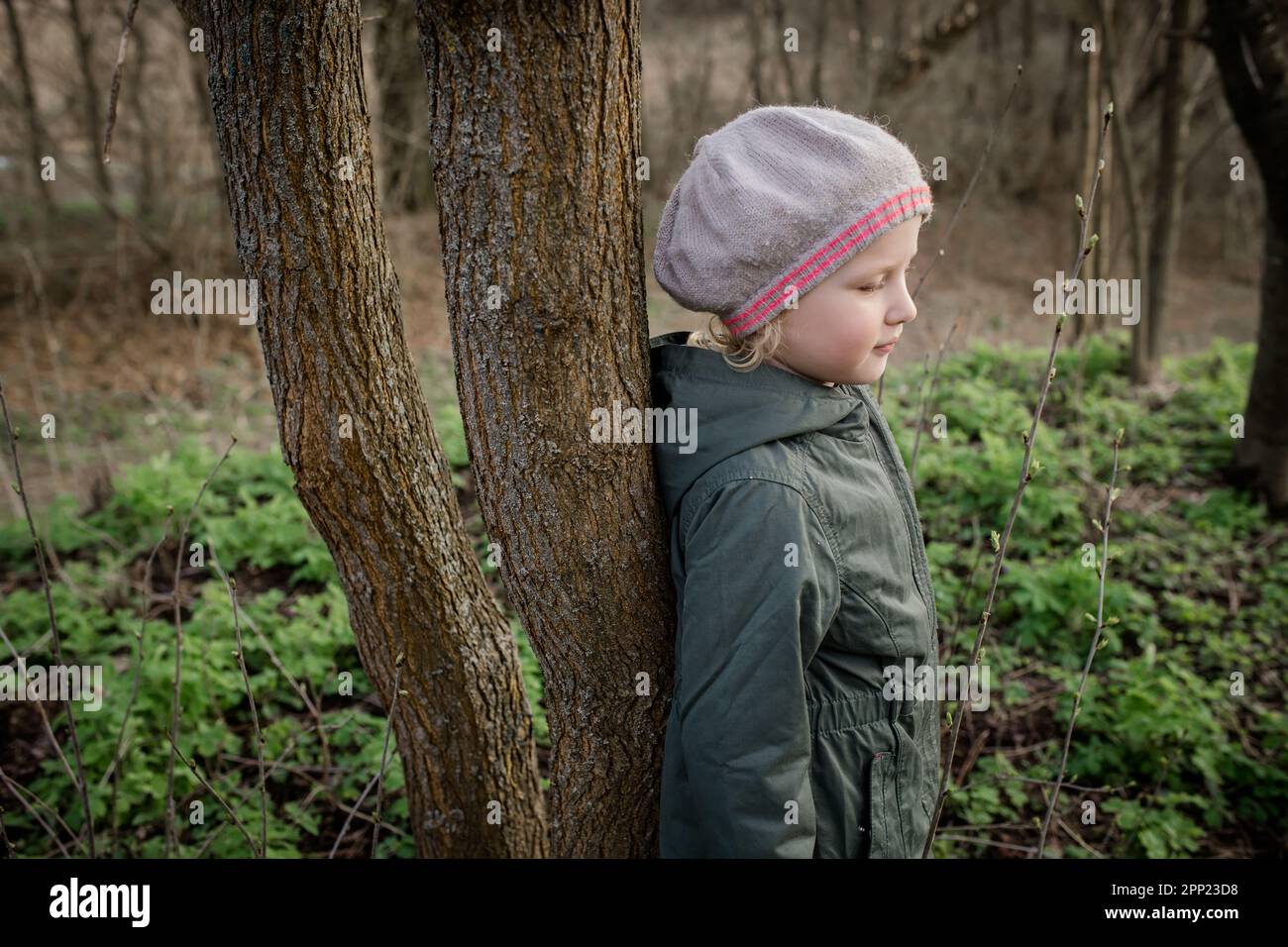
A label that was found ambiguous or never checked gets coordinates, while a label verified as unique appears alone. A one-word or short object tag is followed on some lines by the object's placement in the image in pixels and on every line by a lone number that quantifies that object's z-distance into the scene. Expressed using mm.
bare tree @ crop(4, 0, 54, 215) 8258
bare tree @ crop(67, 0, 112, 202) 8195
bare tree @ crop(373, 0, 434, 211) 8719
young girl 1446
